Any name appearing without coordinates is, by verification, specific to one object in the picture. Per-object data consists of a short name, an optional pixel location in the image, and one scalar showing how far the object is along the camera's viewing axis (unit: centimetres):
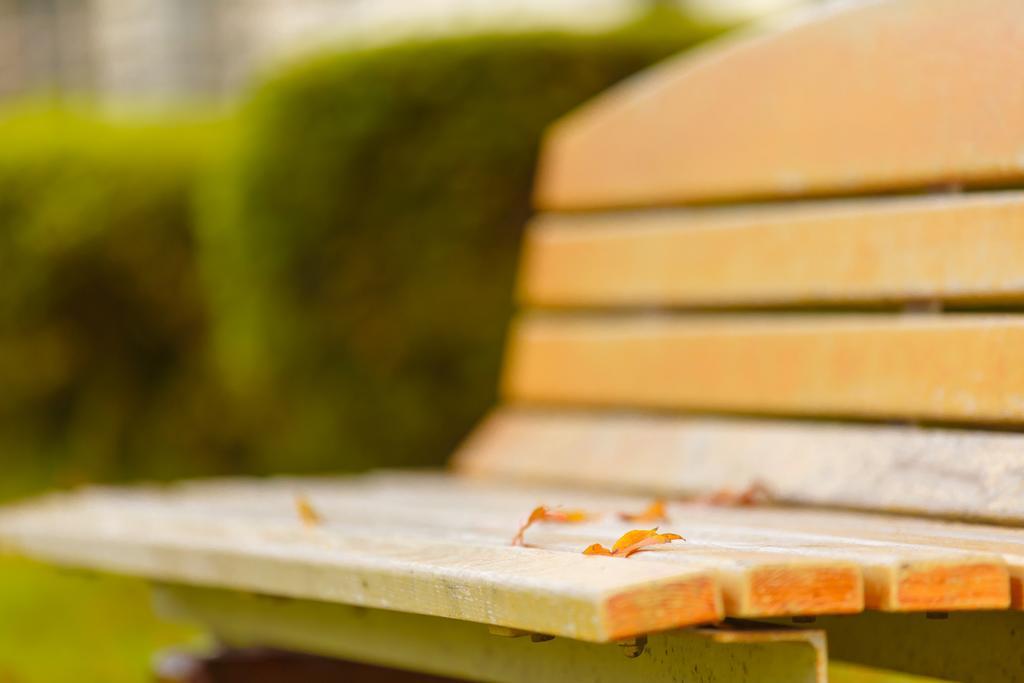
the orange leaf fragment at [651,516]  424
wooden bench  386
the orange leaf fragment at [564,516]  422
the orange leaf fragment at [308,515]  438
